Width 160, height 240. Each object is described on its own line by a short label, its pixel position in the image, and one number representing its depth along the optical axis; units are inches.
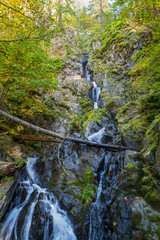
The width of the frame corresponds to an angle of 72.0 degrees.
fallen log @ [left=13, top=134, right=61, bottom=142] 250.6
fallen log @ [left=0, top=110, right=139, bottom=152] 225.5
